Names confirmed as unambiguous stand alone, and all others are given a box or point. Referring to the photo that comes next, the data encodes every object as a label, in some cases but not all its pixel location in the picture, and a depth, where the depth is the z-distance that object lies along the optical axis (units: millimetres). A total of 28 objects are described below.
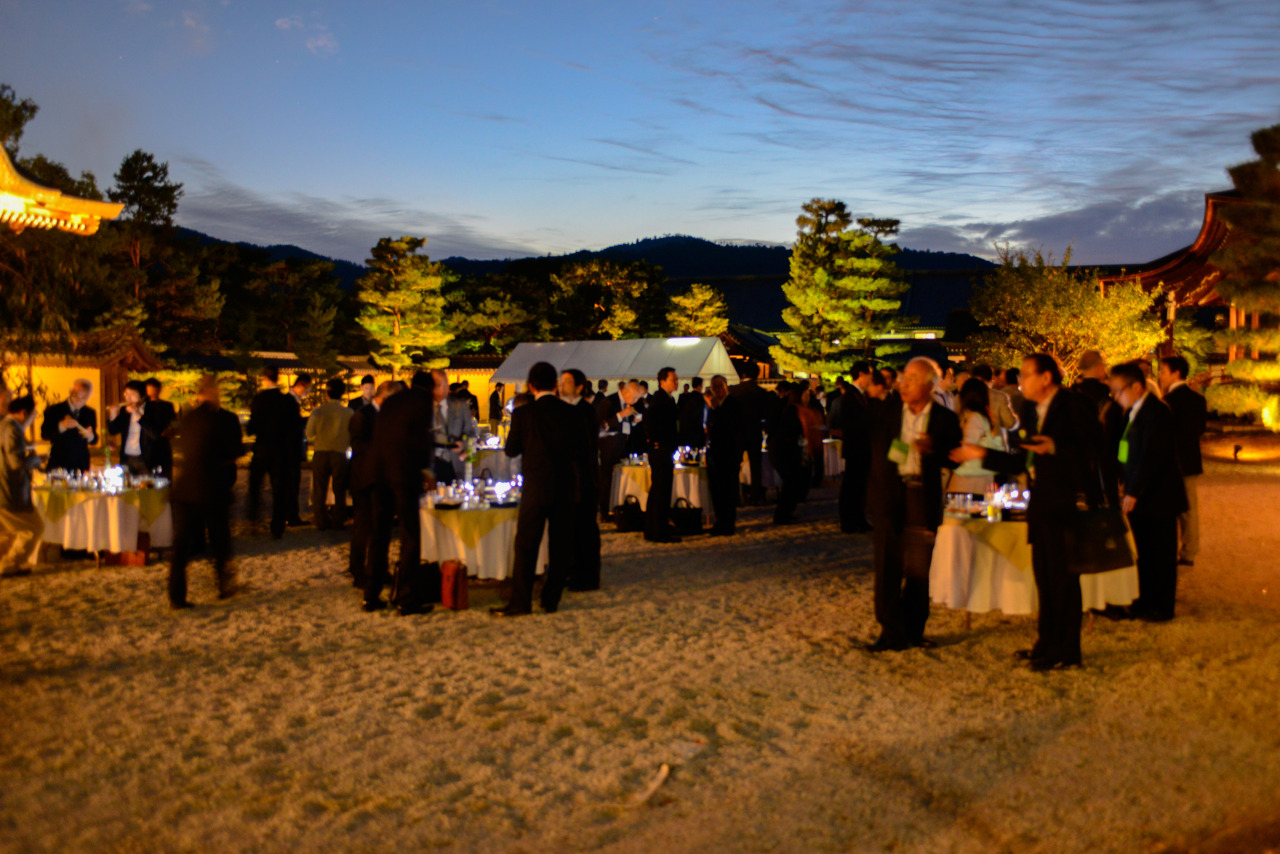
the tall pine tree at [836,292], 31969
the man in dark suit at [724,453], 8953
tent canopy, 24609
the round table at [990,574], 5340
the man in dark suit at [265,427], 8766
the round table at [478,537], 6520
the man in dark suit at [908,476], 4840
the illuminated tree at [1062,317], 23141
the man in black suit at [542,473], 5895
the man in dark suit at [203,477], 6070
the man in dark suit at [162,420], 8617
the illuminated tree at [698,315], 41656
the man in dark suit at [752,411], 10031
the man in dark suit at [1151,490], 5652
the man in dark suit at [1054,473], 4617
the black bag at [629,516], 9562
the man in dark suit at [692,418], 9422
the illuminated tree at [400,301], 33219
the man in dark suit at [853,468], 9359
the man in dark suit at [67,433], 8164
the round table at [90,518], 7453
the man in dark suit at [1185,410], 6426
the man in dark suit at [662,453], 8445
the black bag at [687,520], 9344
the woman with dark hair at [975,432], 5496
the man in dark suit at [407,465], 5879
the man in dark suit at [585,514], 6434
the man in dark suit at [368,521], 6090
